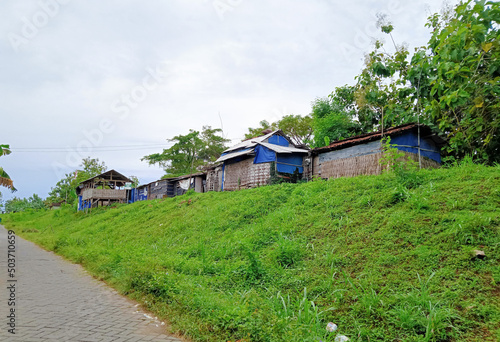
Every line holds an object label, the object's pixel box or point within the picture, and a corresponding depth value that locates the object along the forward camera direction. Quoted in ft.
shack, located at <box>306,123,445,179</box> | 46.55
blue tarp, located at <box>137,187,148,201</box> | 116.26
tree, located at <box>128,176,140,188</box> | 122.61
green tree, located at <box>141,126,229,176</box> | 127.13
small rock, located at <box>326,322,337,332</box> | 12.98
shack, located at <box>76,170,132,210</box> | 97.90
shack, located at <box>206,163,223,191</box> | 81.15
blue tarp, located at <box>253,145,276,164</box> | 65.31
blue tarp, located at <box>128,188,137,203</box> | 122.81
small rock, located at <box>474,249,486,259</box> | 15.33
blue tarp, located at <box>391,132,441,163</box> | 46.80
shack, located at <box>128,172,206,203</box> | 96.78
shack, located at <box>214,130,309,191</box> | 65.31
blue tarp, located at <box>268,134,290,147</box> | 76.74
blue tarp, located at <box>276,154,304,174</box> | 66.12
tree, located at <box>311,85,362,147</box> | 71.20
